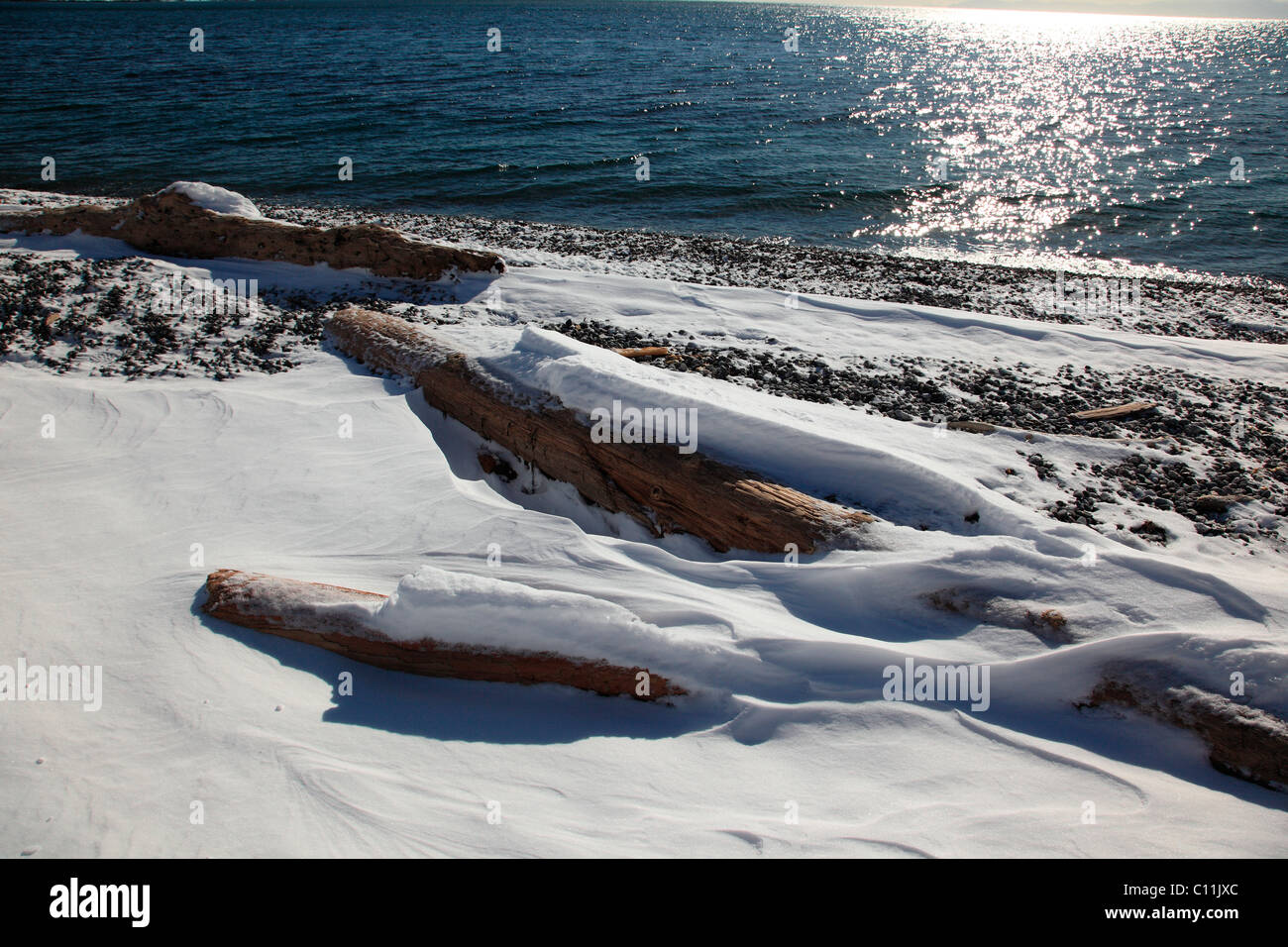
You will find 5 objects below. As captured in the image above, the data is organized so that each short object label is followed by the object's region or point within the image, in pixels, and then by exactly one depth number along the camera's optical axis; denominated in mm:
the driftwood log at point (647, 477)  4539
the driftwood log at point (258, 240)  9891
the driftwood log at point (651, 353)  7355
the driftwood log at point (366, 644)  3615
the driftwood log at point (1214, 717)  3090
